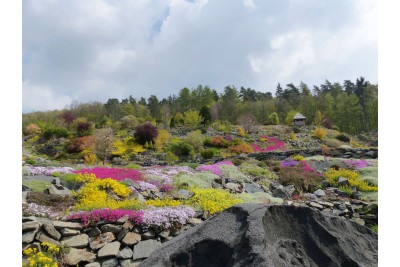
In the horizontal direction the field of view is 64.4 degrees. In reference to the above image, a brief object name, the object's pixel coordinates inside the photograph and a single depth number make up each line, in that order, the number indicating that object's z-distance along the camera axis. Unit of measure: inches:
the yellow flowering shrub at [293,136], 1161.4
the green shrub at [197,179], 378.3
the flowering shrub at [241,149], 908.6
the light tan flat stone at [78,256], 189.4
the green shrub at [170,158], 780.5
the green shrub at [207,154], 813.2
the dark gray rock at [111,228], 217.8
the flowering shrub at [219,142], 995.0
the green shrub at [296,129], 1318.2
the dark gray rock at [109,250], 200.4
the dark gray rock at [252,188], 406.3
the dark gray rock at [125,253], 202.6
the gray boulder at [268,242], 106.4
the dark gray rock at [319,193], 409.0
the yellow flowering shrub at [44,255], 163.5
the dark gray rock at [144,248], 206.5
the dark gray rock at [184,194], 310.9
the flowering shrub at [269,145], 998.3
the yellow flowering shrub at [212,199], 269.6
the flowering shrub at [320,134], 1184.2
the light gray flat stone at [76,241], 202.4
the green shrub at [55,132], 1232.5
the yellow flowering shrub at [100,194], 252.5
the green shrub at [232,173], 467.4
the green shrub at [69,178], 328.5
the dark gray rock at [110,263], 197.3
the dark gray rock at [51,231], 202.1
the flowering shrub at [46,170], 371.2
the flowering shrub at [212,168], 482.9
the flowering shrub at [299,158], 656.5
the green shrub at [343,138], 1256.8
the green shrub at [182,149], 867.4
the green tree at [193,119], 1455.5
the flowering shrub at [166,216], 223.6
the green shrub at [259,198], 339.0
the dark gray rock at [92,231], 215.9
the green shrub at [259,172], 509.6
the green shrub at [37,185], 293.0
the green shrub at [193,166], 551.2
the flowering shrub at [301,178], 460.8
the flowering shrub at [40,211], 227.5
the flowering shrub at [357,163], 578.9
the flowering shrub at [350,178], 438.3
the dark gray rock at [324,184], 463.6
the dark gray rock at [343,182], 463.5
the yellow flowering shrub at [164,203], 266.8
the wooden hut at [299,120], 1504.7
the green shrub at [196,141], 937.3
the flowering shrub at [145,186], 335.7
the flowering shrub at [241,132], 1173.0
